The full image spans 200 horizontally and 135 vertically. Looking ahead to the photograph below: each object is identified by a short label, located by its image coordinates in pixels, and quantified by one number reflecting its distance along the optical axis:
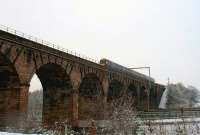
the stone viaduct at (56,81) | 30.73
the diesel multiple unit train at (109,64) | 51.78
